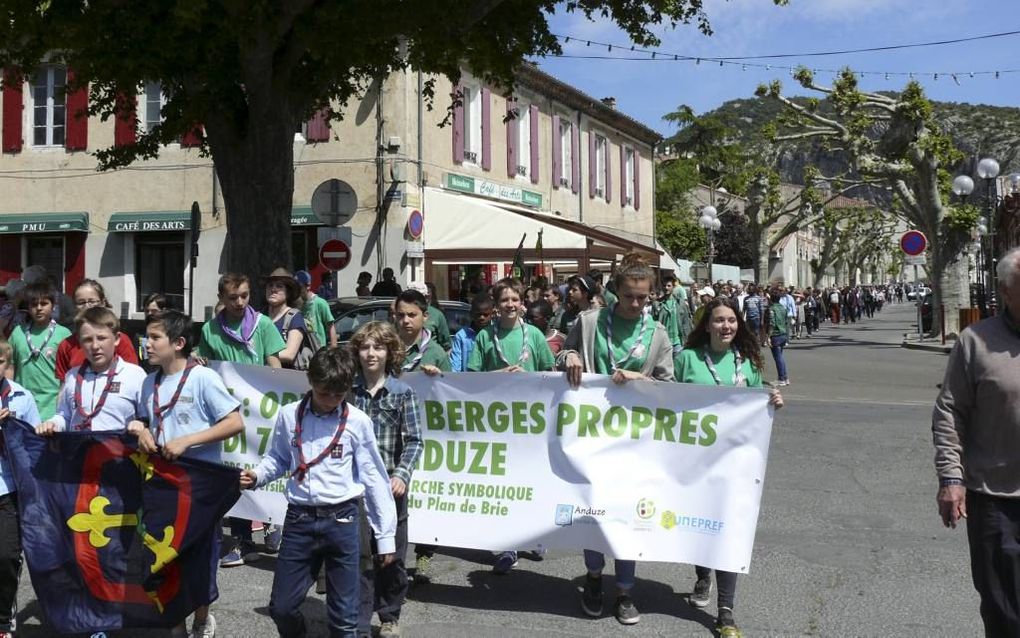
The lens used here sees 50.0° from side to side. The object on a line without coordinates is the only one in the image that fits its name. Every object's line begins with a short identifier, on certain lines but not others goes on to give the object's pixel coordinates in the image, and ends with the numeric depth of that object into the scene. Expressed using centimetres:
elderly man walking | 408
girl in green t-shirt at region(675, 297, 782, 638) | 566
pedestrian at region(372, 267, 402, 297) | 1689
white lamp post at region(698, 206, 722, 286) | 3074
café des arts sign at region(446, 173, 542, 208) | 2662
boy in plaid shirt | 517
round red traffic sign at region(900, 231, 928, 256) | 2638
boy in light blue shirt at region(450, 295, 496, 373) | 802
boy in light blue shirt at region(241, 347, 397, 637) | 456
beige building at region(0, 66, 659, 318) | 2428
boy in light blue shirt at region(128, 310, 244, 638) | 500
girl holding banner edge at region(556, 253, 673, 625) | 564
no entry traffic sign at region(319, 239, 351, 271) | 1861
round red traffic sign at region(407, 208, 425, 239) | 2412
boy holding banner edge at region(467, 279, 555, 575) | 653
